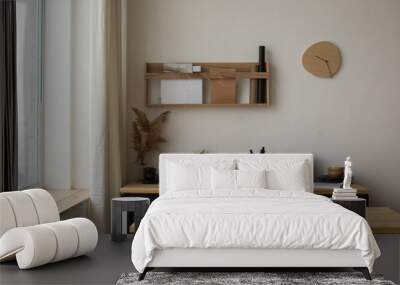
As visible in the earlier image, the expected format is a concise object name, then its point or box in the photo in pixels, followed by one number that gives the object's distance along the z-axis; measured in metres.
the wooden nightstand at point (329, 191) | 6.71
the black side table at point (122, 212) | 5.94
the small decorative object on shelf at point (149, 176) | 7.11
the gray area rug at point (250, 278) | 4.47
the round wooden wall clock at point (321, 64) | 7.23
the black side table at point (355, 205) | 5.91
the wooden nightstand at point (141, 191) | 6.74
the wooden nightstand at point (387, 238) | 4.87
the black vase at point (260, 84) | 7.18
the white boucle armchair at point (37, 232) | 4.69
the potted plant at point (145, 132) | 7.20
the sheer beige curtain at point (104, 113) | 6.62
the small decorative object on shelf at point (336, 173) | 6.98
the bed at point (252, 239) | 4.55
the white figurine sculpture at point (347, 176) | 6.11
